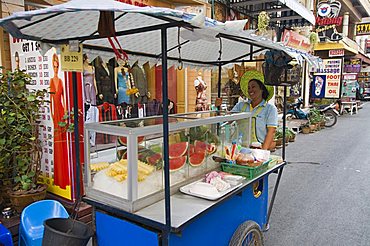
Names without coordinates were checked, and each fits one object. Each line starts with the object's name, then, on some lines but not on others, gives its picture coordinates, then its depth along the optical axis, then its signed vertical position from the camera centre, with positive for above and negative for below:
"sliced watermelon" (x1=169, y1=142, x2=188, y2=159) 2.09 -0.44
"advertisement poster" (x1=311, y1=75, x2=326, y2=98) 13.55 -0.02
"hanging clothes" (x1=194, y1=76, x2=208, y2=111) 6.90 -0.20
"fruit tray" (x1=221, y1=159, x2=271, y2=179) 2.39 -0.67
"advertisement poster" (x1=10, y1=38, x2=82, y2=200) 3.20 -0.27
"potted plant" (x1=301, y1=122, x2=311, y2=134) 10.07 -1.41
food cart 1.63 -0.56
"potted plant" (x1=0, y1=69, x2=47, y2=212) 3.02 -0.51
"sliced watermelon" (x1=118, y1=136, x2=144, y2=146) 1.81 -0.32
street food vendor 3.35 -0.27
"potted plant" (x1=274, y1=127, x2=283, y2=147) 7.71 -1.34
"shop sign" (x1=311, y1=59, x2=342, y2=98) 13.23 +0.20
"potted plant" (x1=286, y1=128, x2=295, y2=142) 8.46 -1.38
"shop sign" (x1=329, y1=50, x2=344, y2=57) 16.27 +1.76
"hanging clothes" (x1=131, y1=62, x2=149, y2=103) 5.47 +0.09
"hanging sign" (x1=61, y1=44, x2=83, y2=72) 1.99 +0.19
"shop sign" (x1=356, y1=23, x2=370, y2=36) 22.42 +4.21
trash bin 1.76 -0.91
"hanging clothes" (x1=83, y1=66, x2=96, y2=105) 3.97 +0.02
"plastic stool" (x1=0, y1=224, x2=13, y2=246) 2.21 -1.09
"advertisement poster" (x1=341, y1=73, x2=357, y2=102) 15.76 -0.08
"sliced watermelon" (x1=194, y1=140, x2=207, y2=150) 2.34 -0.46
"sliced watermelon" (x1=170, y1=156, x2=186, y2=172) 2.08 -0.54
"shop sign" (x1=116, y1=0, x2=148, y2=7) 4.73 +1.37
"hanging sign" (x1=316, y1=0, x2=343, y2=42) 14.58 +3.26
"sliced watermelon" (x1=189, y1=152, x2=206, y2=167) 2.29 -0.56
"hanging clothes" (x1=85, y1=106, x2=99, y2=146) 3.80 -0.35
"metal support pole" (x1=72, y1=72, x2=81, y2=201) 2.25 -0.39
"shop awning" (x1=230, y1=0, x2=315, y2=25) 7.77 +2.19
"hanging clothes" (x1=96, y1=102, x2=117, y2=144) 4.22 -0.36
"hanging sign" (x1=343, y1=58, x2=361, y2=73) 20.38 +1.23
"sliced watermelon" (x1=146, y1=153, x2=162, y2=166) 1.93 -0.46
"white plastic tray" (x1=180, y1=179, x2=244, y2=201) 1.95 -0.71
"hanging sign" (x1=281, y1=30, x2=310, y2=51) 10.47 +1.71
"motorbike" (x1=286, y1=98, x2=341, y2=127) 11.09 -1.01
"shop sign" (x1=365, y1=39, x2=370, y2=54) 30.52 +3.93
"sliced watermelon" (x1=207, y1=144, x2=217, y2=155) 2.49 -0.51
